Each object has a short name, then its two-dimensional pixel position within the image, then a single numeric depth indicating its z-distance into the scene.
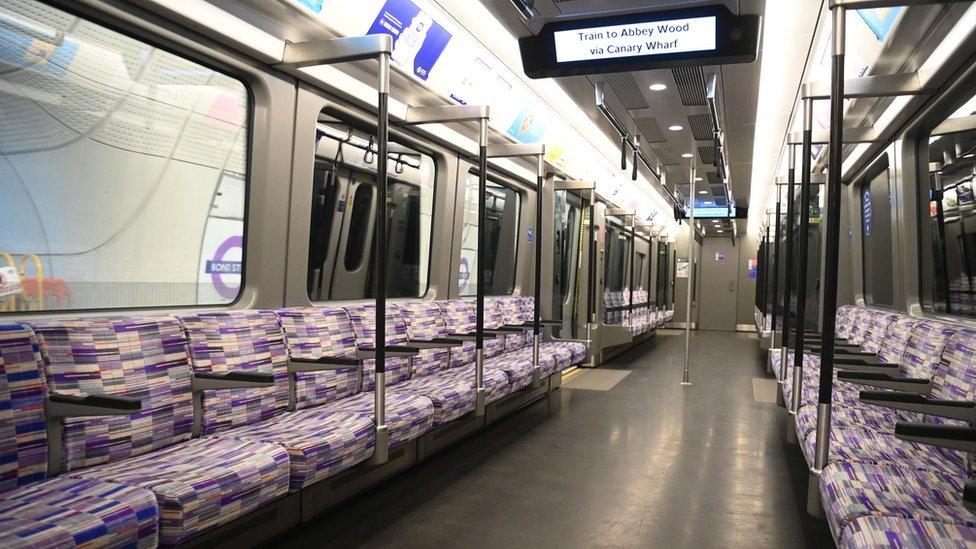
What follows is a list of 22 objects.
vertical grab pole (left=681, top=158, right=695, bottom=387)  7.73
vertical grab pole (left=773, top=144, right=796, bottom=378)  3.81
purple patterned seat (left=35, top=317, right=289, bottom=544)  2.03
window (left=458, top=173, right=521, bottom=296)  6.66
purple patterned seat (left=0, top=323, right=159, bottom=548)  1.65
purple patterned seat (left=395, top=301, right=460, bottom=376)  4.66
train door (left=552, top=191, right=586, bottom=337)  8.55
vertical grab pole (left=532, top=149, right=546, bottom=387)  4.95
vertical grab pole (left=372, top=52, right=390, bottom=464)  2.94
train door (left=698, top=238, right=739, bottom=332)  18.72
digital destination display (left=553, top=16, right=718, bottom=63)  3.68
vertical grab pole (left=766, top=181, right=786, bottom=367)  6.25
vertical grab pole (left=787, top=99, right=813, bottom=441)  2.96
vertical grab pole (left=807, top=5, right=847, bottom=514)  2.26
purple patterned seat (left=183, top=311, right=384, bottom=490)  2.61
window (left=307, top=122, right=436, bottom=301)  4.39
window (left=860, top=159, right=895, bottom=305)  6.19
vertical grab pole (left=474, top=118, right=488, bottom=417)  4.12
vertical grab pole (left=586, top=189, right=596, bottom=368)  8.18
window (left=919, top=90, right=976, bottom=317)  4.10
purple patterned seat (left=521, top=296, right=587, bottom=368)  6.48
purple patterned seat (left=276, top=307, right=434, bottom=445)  3.30
